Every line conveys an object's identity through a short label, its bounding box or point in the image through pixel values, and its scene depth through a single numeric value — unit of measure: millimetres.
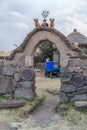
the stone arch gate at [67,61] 4095
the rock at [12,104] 4076
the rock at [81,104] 3888
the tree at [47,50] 9795
